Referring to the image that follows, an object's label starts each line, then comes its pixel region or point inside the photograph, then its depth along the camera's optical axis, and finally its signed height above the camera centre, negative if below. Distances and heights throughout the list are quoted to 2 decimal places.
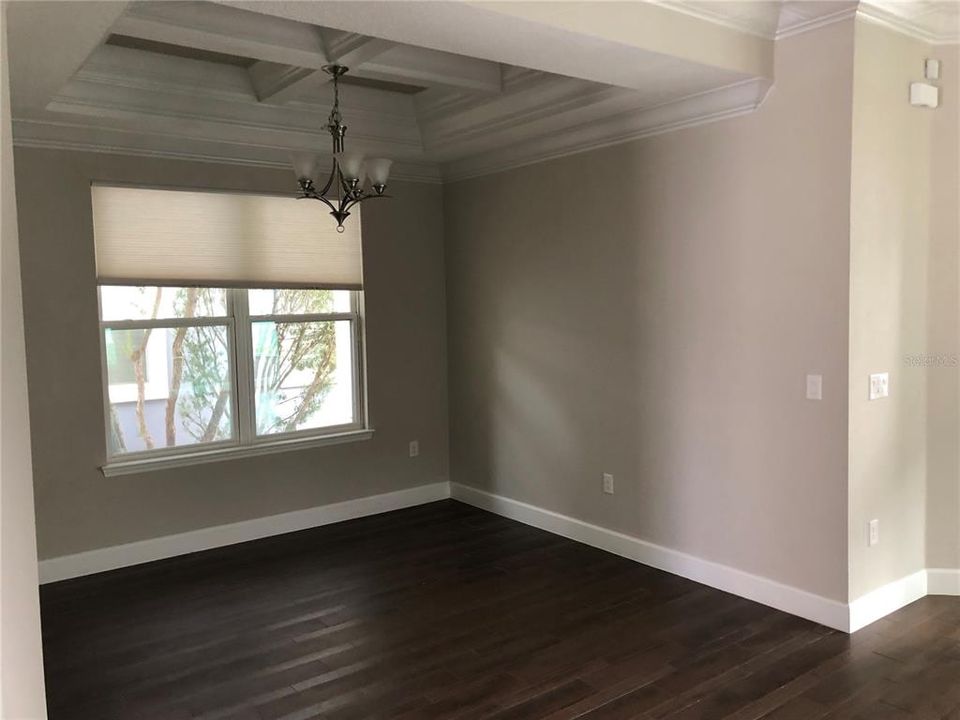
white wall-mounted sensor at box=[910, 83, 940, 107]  3.38 +0.95
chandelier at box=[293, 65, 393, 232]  3.58 +0.73
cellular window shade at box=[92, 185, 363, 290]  4.29 +0.50
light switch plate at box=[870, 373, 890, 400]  3.34 -0.36
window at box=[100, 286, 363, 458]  4.43 -0.28
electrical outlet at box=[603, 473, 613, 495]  4.44 -1.02
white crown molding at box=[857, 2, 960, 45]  3.11 +1.21
